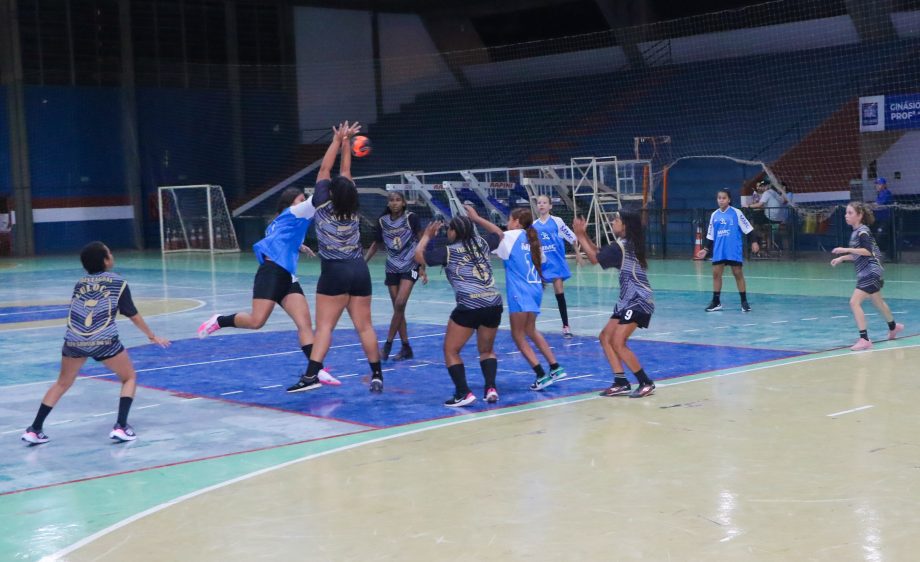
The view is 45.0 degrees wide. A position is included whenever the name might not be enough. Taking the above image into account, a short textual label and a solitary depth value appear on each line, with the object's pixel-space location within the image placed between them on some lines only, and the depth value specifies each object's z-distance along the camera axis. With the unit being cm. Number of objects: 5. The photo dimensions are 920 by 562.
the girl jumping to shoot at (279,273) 1055
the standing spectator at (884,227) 2423
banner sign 2791
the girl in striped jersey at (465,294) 946
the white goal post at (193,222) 3756
